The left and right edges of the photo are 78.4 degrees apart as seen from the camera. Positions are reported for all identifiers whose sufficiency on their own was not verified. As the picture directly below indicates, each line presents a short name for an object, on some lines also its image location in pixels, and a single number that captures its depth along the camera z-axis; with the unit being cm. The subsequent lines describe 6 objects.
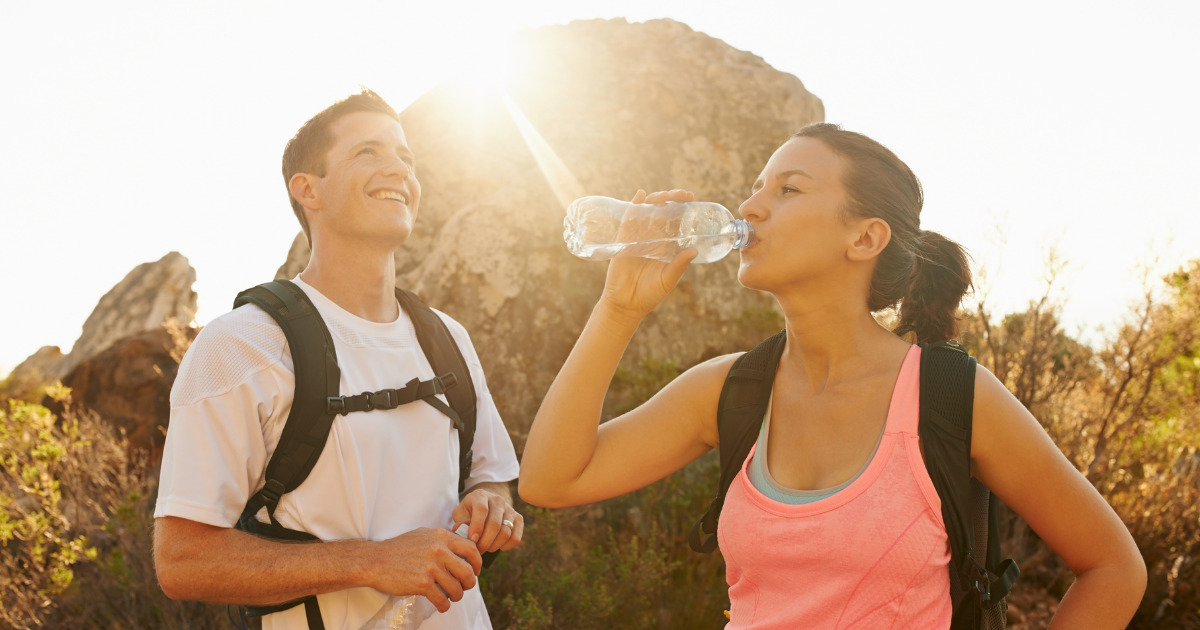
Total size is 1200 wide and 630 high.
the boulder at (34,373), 1234
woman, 149
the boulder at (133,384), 809
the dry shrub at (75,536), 423
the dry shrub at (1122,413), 445
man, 166
